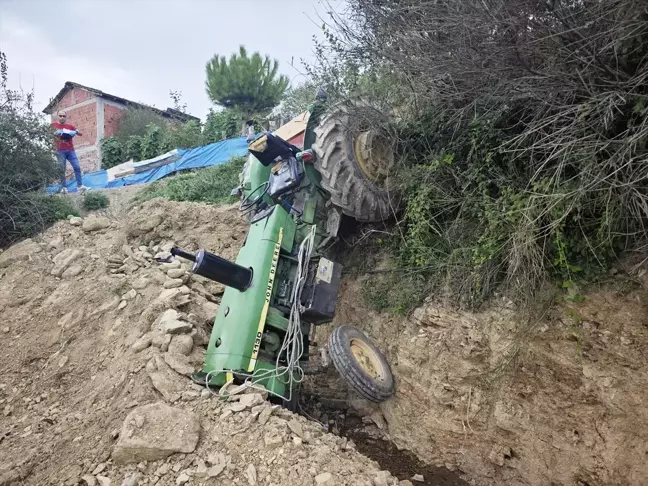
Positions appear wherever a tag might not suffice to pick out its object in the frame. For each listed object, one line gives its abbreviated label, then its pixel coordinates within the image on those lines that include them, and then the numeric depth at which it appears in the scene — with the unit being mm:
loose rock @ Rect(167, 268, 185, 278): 5012
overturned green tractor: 3516
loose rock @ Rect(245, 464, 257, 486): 2635
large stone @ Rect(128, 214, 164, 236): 6094
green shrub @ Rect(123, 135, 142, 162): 14797
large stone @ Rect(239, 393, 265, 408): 3161
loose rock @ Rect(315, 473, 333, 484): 2615
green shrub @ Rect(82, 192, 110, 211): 7832
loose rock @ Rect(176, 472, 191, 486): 2619
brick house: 17719
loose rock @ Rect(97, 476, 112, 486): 2662
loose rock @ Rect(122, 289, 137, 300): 4738
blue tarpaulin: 10430
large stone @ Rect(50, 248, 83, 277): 5539
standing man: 8238
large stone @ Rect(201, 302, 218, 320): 4566
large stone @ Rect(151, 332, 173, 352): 3863
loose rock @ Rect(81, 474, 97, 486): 2678
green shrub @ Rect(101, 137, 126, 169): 15094
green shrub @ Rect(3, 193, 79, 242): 6430
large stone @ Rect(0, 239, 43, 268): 5762
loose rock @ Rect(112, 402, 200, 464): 2770
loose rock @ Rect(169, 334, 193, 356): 3865
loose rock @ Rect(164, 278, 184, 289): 4824
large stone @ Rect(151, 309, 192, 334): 4008
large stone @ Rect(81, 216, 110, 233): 6379
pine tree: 18594
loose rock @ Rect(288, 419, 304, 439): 3014
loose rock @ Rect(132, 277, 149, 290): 4863
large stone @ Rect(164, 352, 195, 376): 3621
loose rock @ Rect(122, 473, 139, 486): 2623
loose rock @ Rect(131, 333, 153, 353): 3885
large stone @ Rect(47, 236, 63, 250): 6075
